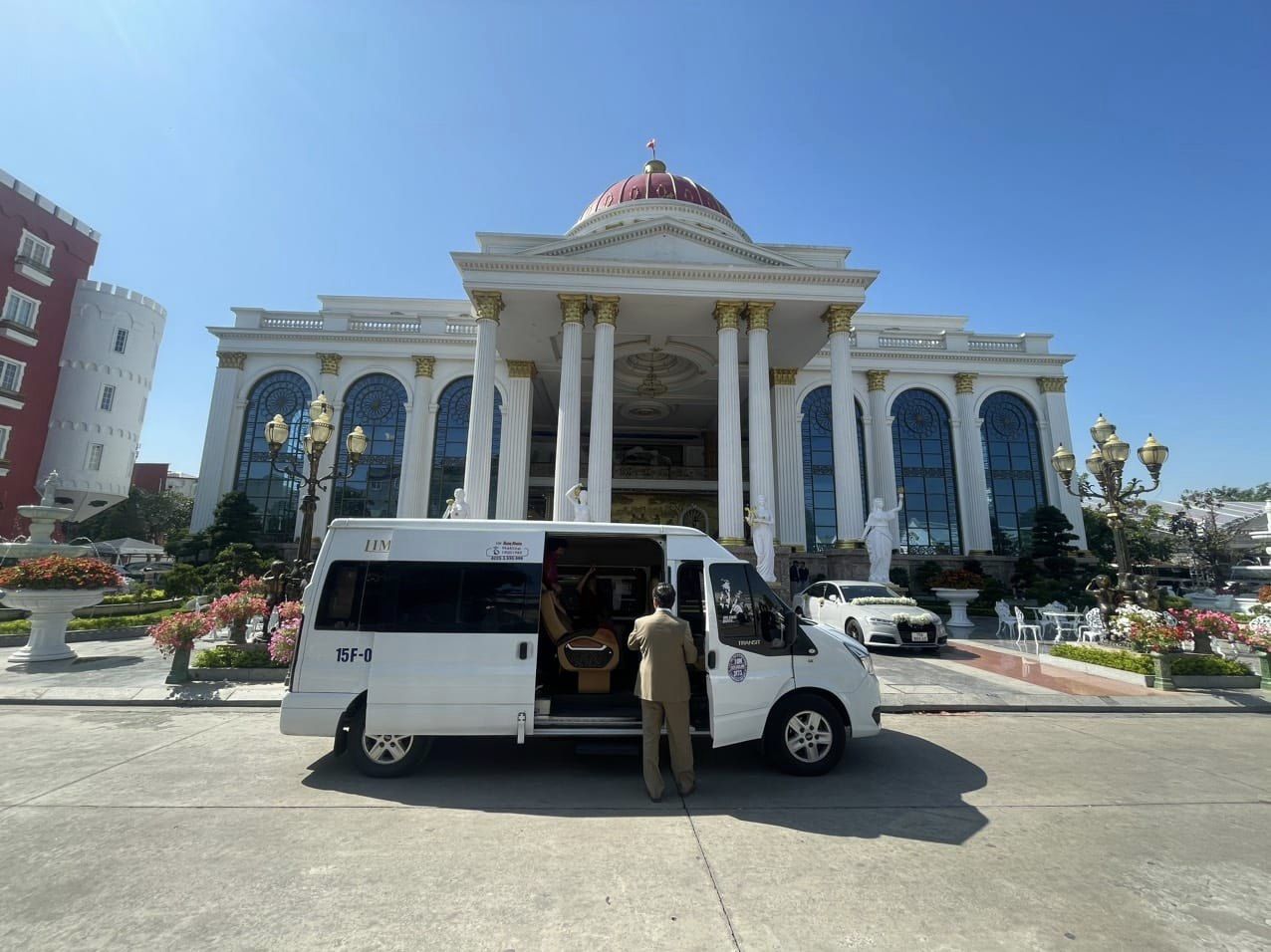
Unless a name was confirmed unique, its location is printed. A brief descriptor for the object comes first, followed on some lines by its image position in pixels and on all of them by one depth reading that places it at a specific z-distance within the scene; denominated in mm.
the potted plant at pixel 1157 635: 9469
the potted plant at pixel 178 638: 8539
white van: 5094
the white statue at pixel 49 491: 14091
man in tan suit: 4707
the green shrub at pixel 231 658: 9070
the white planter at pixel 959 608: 16688
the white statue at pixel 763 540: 18922
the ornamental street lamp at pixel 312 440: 12203
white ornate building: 22906
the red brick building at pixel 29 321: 29609
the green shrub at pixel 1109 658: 9922
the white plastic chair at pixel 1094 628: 12484
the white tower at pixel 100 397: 32688
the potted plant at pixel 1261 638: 9359
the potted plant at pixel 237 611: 9641
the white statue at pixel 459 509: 18109
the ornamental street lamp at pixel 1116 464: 12047
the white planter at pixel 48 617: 10156
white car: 12781
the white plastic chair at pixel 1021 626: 12973
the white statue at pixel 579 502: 18081
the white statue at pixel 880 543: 19844
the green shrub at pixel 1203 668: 9500
